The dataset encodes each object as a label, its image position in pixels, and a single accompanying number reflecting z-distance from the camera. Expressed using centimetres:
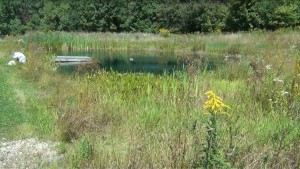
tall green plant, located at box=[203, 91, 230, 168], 385
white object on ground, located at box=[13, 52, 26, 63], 1460
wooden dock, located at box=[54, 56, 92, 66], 1898
